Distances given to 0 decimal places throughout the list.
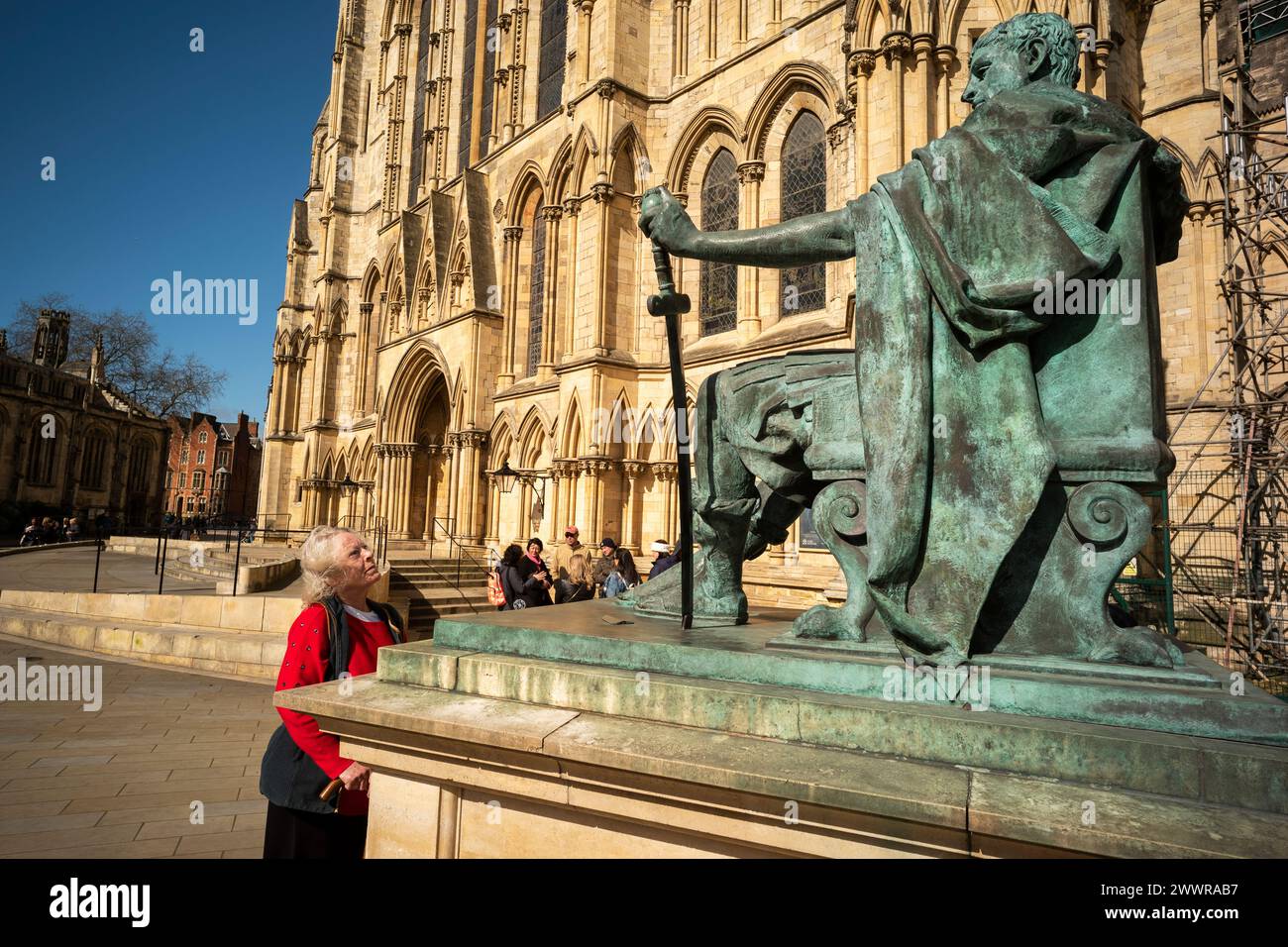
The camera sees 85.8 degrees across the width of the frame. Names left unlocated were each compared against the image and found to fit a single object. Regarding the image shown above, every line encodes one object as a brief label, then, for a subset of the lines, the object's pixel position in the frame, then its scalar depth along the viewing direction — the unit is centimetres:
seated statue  170
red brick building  7331
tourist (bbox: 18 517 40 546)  2483
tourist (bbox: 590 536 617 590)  912
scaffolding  986
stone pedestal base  129
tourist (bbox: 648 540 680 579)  801
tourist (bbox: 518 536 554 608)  775
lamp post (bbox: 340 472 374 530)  2423
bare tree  4584
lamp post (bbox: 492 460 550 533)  1691
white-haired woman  226
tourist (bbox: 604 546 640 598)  873
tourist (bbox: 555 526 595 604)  882
